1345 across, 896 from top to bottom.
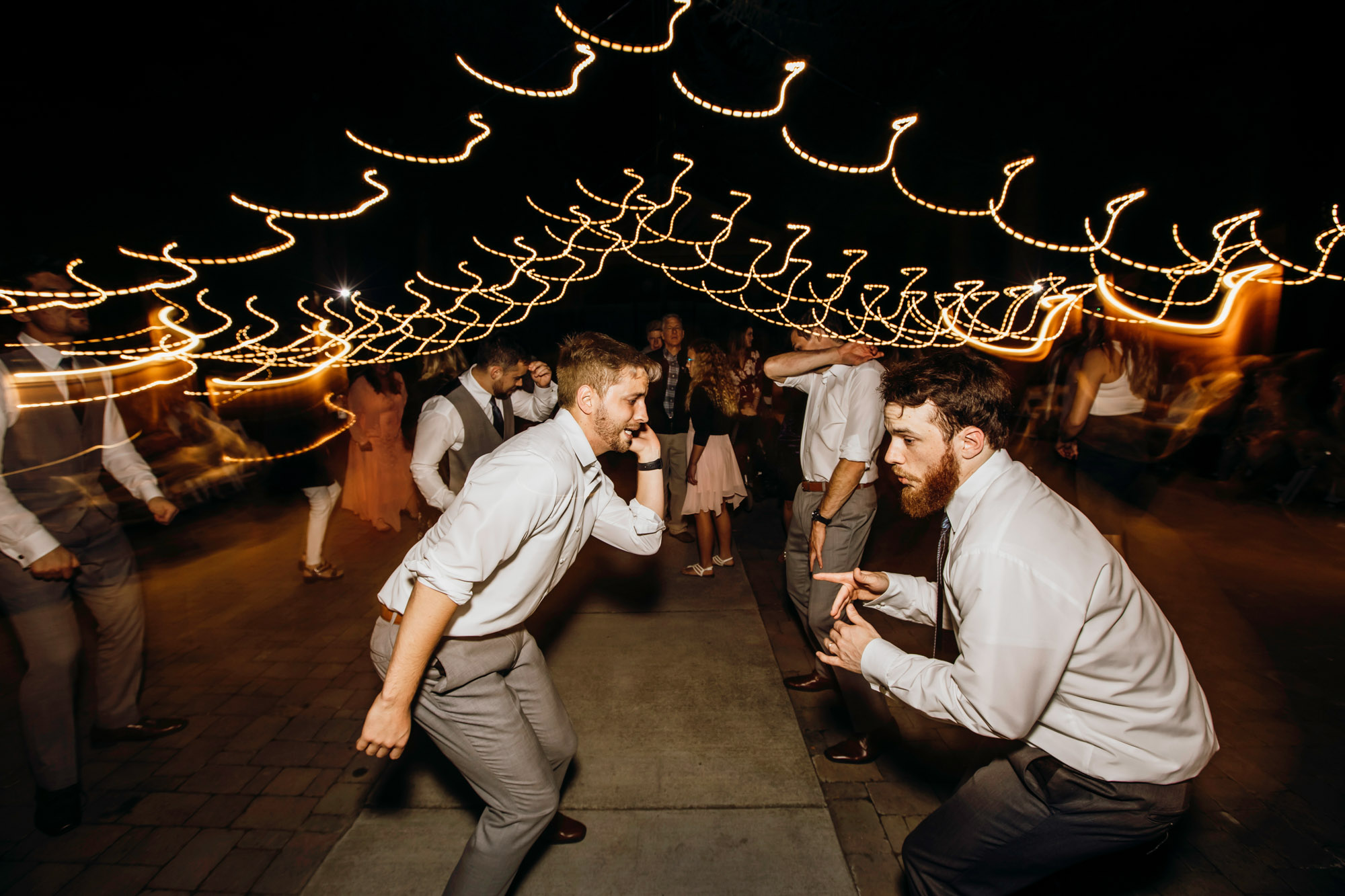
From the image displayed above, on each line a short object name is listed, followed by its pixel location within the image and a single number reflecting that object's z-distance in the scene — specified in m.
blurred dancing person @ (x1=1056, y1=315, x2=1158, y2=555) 4.14
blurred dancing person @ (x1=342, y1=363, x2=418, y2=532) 6.16
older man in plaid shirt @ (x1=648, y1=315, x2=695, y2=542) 5.61
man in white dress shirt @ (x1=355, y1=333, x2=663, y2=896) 1.54
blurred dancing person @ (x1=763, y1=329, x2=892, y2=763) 2.85
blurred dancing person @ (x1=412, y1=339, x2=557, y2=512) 3.41
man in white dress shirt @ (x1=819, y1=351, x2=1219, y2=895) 1.36
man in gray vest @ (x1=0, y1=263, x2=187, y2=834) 2.33
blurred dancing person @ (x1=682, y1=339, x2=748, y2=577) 5.19
